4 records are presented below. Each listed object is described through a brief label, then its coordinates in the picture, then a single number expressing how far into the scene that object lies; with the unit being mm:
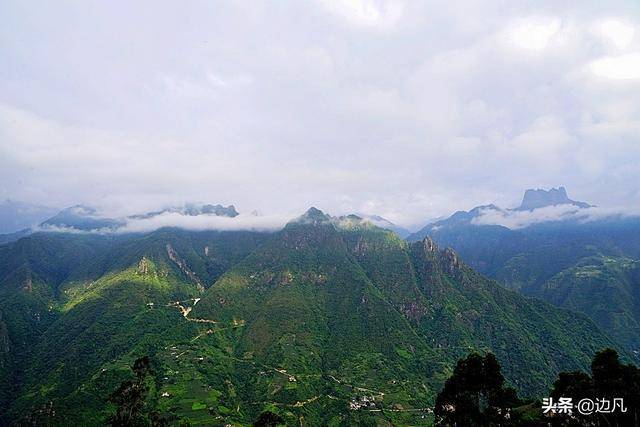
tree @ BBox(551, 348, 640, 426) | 52344
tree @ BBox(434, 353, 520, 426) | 62438
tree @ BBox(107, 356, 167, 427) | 66512
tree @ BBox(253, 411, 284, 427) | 67875
